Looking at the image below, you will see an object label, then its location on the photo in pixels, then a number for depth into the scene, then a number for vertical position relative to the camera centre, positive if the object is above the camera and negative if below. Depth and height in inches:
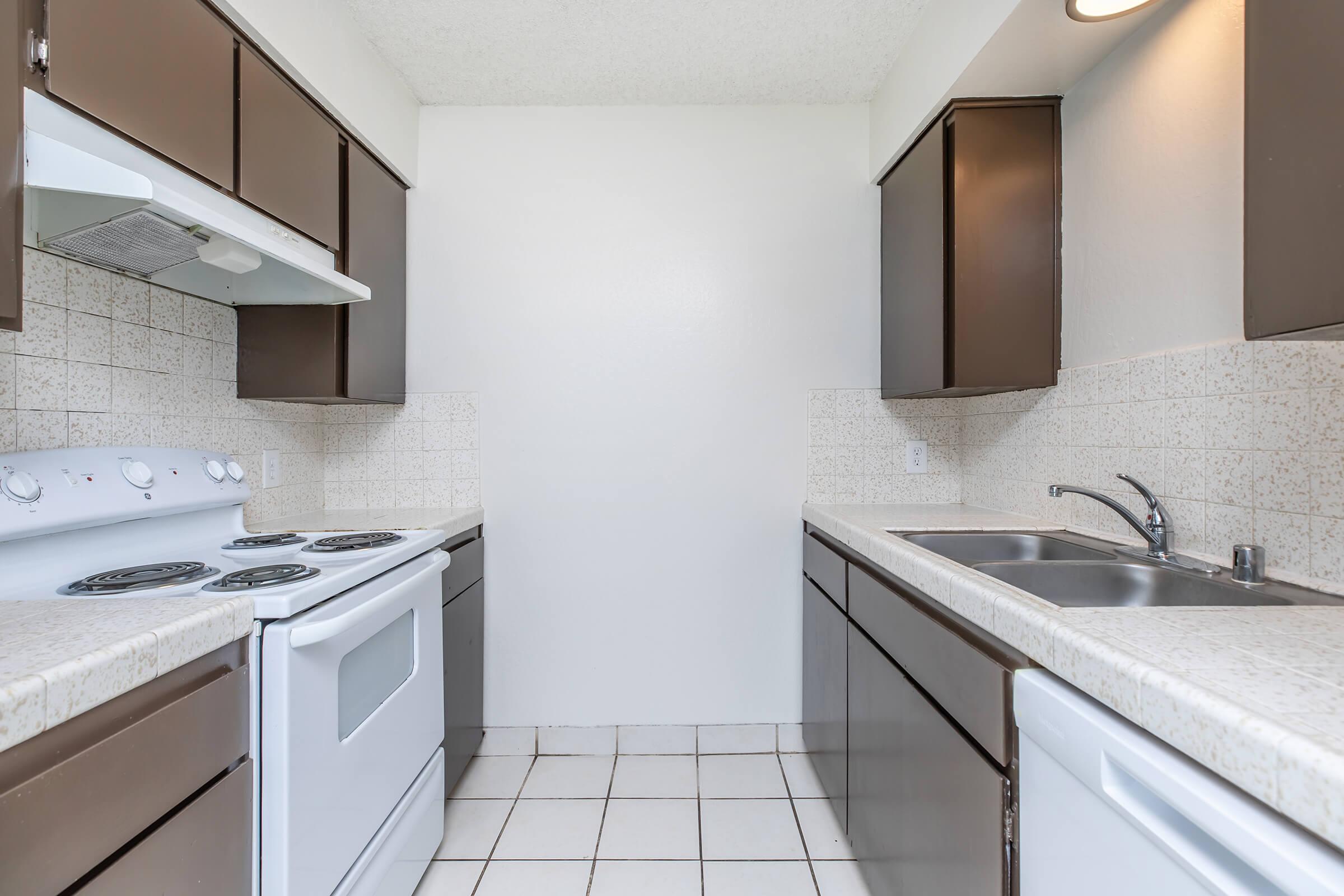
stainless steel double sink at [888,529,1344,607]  39.6 -10.0
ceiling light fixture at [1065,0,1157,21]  47.2 +37.2
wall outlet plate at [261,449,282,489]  71.9 -2.7
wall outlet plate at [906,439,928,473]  85.7 -0.1
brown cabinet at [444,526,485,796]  70.1 -26.7
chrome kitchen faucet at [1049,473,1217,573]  47.3 -6.4
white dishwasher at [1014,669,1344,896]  18.1 -14.4
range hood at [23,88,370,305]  33.8 +16.0
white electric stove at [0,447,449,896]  37.3 -12.4
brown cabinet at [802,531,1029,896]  34.0 -22.2
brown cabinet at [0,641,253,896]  22.6 -16.1
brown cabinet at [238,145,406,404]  67.4 +13.6
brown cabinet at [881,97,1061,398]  63.8 +23.5
